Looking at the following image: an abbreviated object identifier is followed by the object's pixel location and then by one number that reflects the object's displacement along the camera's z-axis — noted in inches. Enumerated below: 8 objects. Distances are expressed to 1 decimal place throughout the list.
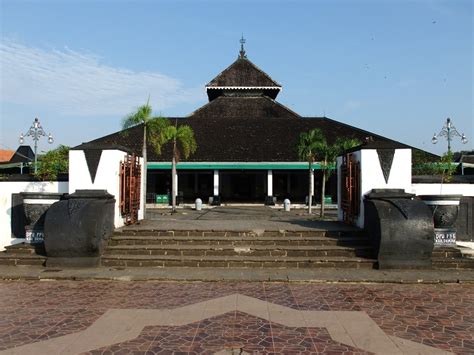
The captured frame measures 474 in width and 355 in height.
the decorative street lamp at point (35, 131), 995.9
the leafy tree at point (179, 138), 834.2
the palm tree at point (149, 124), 691.4
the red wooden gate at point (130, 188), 413.7
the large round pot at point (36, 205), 369.4
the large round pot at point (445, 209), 358.6
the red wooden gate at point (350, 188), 399.5
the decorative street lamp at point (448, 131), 925.8
